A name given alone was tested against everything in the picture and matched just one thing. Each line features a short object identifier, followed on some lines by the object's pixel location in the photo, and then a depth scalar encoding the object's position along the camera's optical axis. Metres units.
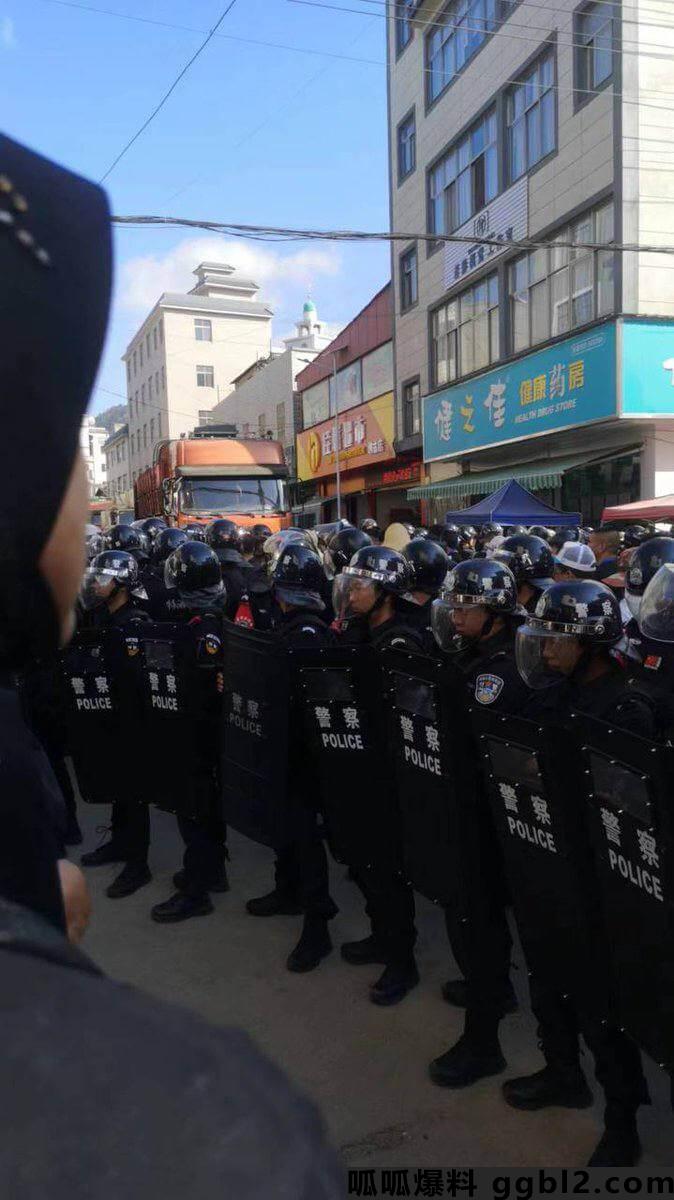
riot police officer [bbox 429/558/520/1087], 3.18
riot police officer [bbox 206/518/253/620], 6.78
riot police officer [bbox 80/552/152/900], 5.00
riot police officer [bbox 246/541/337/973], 4.11
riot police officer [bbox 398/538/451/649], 6.43
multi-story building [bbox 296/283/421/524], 28.55
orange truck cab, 16.41
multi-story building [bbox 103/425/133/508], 74.00
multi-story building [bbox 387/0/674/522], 15.49
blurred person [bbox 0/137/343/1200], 0.48
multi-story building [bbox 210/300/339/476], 39.28
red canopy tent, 11.85
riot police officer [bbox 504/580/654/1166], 2.71
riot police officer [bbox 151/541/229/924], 4.59
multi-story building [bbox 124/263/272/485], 57.59
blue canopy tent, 13.95
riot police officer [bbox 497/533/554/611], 6.80
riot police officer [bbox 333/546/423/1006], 3.80
